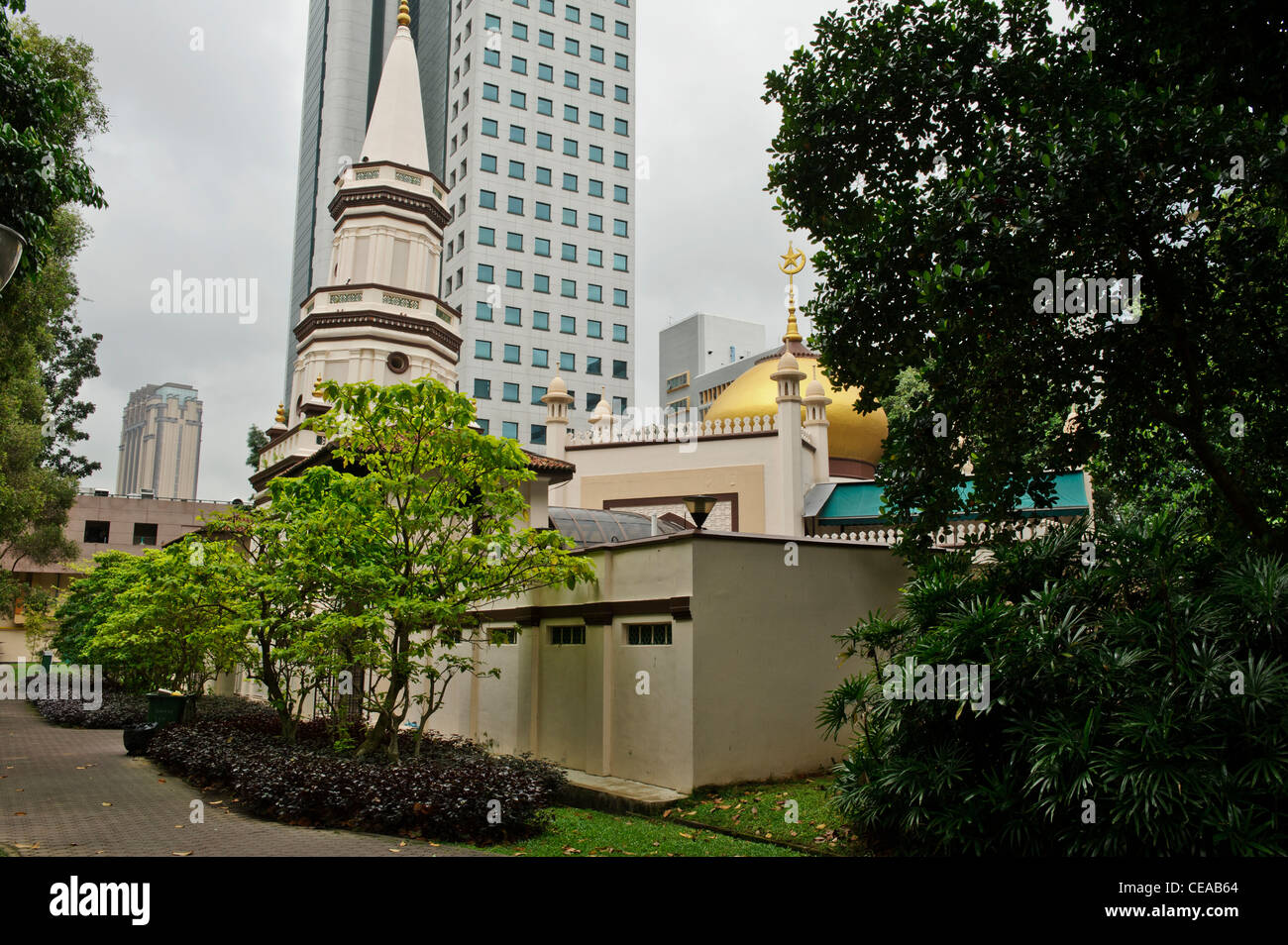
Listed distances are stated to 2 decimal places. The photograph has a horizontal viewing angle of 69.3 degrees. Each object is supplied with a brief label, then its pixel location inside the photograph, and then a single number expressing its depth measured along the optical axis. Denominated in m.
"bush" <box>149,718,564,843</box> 10.91
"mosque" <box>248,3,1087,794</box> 14.01
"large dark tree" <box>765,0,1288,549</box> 9.44
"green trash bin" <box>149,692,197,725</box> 20.33
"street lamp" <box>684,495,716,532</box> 14.40
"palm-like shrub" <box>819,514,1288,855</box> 7.45
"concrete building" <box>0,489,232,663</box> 60.78
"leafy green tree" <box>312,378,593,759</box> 13.06
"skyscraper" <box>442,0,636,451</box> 67.44
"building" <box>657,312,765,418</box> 110.56
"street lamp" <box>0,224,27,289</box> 6.86
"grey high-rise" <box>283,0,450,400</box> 94.94
